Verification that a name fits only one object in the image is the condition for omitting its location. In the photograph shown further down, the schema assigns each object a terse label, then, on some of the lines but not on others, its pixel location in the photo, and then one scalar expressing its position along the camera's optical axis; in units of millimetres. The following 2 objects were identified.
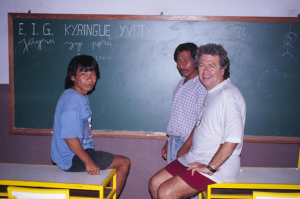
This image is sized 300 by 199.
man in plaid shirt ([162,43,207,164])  1979
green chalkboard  2396
